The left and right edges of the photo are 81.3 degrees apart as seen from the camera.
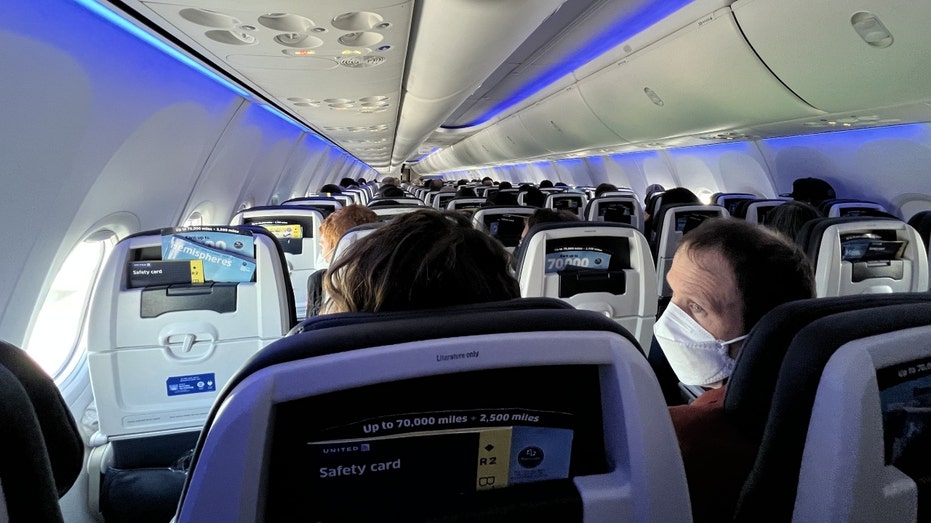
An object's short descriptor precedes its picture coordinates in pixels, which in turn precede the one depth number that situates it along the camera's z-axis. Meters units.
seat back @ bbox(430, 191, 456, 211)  9.01
